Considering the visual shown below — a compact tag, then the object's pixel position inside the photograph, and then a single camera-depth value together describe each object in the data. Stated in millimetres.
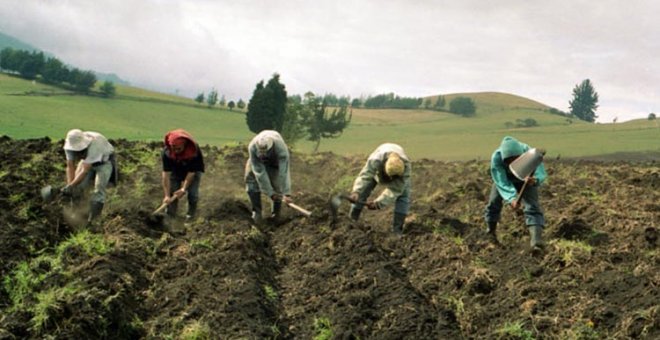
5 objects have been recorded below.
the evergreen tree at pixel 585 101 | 103562
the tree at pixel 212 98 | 73800
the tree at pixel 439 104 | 91906
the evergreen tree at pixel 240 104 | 77706
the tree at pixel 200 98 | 77269
